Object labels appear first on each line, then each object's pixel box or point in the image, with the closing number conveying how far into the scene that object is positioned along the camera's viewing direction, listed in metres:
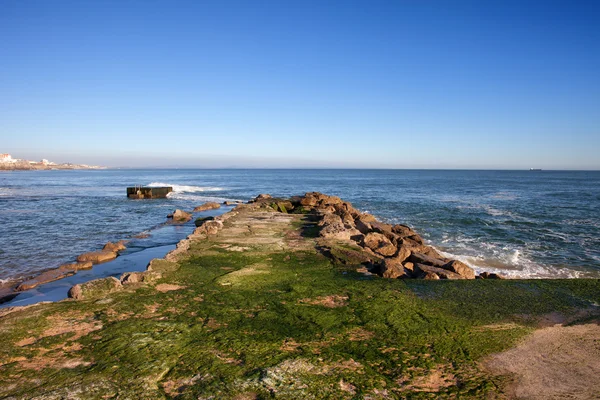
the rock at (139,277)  6.71
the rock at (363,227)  13.57
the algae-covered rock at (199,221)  18.61
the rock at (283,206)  20.70
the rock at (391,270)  7.68
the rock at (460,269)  8.47
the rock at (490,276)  9.61
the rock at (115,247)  12.21
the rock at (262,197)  26.72
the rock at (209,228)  11.55
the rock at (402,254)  9.81
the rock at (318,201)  22.42
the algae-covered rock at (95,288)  5.98
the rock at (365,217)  17.95
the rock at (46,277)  8.60
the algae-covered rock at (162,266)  7.57
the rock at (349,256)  8.57
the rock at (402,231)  15.02
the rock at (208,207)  25.98
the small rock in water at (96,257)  10.81
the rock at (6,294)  7.86
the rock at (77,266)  10.09
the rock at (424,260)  9.16
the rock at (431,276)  7.73
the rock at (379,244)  10.09
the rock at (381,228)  13.62
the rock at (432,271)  7.90
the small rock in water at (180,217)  20.77
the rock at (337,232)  11.03
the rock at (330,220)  12.39
